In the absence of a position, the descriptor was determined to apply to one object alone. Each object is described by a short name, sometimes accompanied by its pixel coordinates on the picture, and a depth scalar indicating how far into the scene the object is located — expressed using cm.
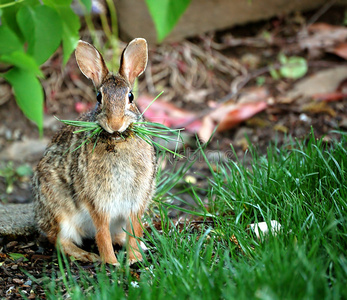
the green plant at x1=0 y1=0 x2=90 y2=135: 717
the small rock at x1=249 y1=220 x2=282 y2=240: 645
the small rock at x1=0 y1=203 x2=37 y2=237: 827
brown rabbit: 695
